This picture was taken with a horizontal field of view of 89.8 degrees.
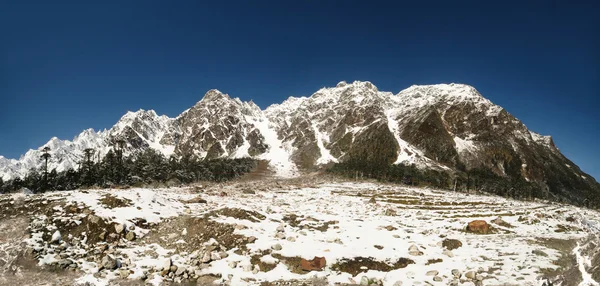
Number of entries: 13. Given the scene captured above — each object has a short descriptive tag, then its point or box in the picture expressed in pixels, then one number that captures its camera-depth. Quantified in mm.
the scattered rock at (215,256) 17664
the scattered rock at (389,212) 35784
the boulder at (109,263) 15938
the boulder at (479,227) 26297
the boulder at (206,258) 17203
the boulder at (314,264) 16844
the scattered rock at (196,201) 31938
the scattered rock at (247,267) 16500
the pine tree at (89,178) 85688
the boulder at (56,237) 17344
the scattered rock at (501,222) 28517
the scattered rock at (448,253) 18672
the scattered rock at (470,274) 15039
